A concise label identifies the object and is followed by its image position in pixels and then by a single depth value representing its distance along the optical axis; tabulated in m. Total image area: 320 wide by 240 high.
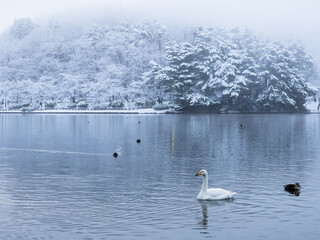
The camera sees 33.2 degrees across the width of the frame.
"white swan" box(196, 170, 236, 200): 17.95
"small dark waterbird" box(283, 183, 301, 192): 19.64
